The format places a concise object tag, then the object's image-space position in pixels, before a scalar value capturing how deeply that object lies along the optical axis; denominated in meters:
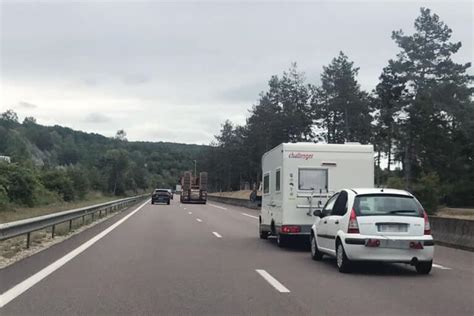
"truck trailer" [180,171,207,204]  65.06
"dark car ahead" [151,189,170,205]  60.69
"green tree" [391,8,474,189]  59.56
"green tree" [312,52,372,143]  69.69
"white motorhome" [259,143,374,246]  15.76
